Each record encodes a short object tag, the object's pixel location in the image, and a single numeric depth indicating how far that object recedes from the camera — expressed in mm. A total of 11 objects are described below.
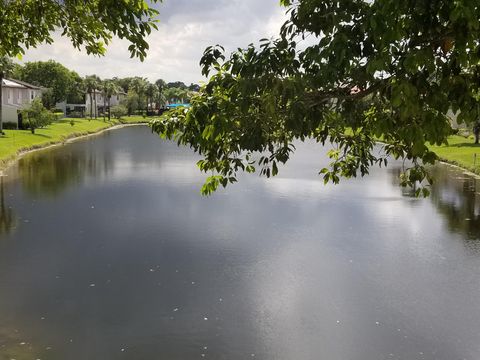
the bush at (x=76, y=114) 125881
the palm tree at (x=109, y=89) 144475
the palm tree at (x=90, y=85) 136000
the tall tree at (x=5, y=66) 63866
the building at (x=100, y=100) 143450
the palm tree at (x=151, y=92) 168375
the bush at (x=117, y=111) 134250
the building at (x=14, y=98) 73125
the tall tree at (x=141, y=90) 160900
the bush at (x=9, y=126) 71556
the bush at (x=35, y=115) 67981
